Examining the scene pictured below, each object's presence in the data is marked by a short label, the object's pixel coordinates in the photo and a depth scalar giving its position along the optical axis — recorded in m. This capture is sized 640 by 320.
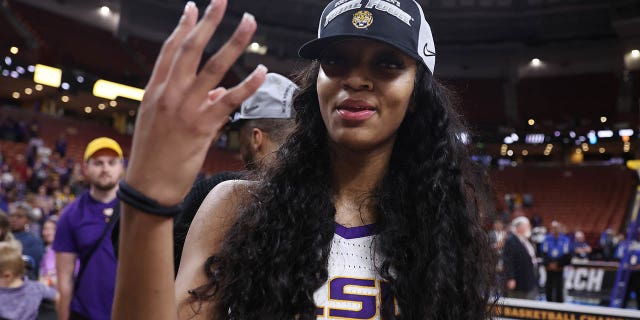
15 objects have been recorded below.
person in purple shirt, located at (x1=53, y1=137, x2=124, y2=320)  2.74
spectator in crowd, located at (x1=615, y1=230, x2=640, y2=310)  8.21
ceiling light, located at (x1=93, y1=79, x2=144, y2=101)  20.16
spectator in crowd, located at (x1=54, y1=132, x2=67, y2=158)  17.48
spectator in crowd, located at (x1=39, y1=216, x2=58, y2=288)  4.79
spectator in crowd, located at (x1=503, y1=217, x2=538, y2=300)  6.18
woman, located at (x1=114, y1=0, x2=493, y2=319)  1.17
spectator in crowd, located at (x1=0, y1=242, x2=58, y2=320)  3.26
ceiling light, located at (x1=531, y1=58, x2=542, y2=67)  21.50
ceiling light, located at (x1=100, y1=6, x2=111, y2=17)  18.55
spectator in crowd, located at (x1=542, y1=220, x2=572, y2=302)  9.87
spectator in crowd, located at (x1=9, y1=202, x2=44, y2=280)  4.63
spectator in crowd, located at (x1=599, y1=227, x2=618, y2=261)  14.14
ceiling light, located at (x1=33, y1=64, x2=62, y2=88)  17.75
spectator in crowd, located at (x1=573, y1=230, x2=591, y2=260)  13.22
